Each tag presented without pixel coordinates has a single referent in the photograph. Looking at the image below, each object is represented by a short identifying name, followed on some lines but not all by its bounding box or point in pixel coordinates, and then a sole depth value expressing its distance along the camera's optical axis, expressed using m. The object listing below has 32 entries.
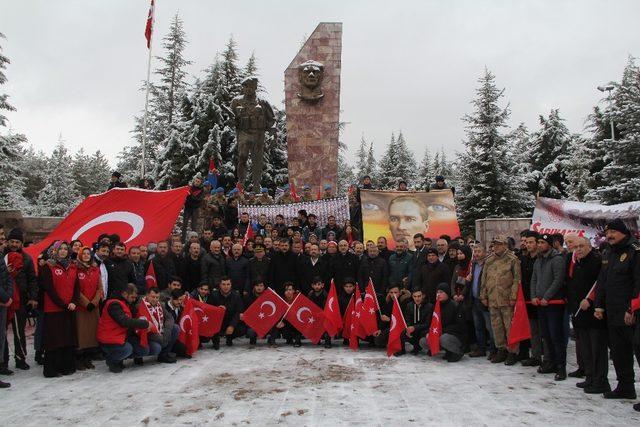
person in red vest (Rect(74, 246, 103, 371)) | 6.68
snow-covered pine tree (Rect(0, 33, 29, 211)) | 20.17
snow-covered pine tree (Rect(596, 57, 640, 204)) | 16.48
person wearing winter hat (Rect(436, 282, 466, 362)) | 7.22
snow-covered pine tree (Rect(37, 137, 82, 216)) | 36.19
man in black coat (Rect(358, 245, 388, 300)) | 8.70
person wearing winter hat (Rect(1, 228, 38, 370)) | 6.44
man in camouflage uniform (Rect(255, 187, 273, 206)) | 13.24
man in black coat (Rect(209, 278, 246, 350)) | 8.35
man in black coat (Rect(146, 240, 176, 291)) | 8.24
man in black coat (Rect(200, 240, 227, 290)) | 8.66
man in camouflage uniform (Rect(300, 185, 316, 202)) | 14.64
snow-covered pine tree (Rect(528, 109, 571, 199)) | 29.92
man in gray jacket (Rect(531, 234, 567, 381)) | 6.25
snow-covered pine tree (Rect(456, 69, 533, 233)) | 23.42
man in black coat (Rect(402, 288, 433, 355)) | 7.68
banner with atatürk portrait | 12.16
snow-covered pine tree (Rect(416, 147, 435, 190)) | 44.17
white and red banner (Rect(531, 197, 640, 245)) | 10.00
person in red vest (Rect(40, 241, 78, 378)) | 6.32
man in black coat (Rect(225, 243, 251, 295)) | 8.98
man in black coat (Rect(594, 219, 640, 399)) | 5.05
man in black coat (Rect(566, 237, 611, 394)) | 5.41
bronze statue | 14.94
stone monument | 18.64
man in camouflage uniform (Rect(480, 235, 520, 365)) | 7.00
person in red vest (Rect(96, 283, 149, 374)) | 6.57
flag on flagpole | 20.14
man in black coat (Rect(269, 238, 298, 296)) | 9.01
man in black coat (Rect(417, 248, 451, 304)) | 8.04
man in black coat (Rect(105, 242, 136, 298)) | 7.36
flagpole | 20.09
